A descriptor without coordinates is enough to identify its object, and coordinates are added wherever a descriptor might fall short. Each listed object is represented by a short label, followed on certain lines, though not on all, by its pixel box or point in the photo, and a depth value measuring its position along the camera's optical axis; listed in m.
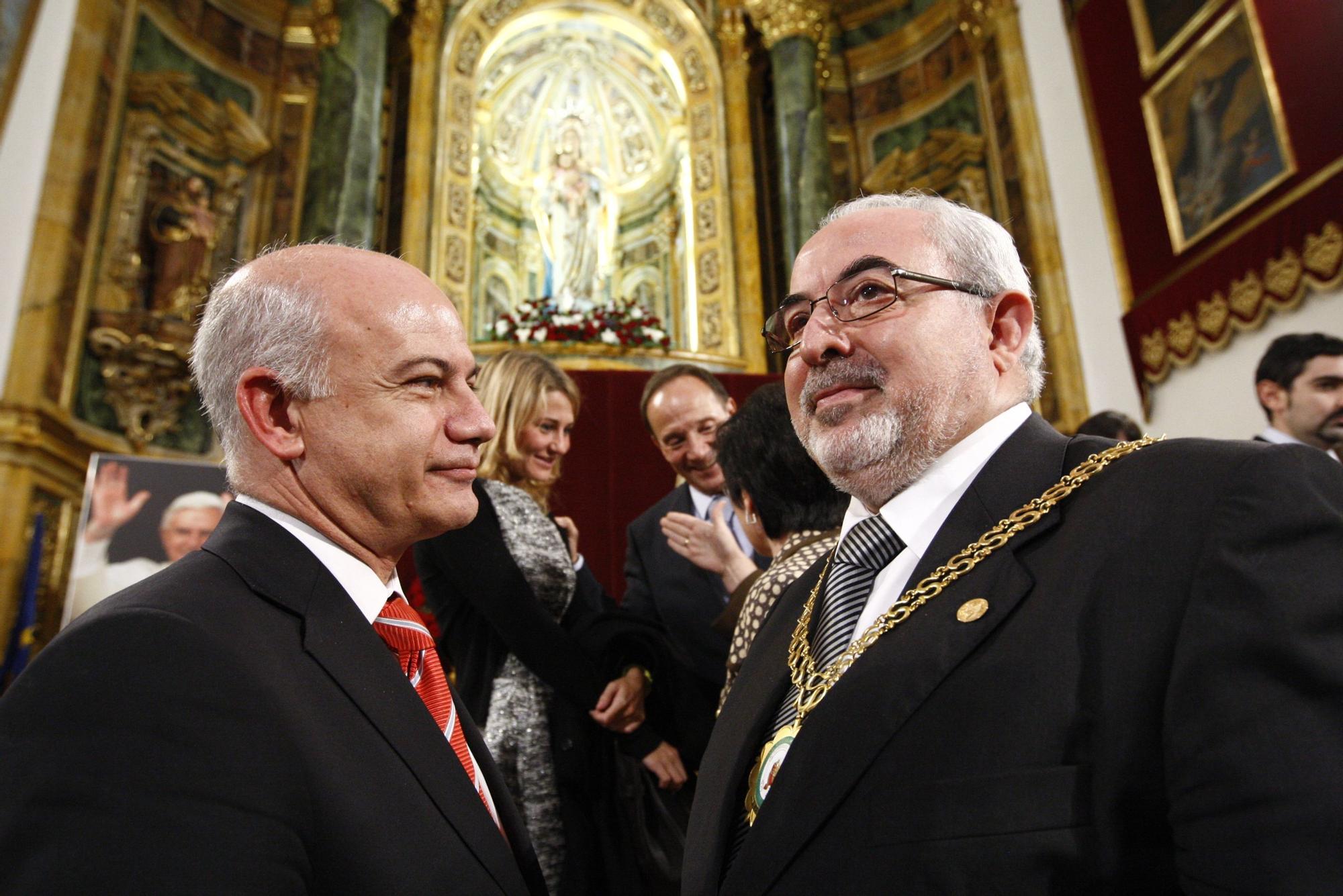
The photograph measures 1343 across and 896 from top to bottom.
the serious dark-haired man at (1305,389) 3.10
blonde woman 1.99
